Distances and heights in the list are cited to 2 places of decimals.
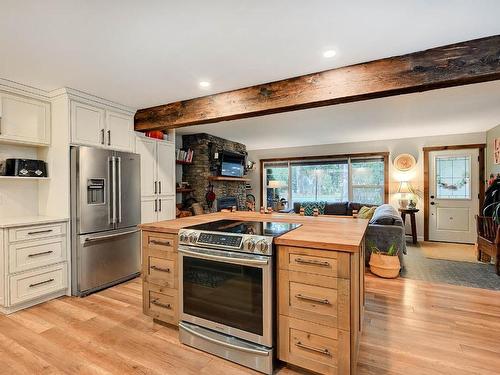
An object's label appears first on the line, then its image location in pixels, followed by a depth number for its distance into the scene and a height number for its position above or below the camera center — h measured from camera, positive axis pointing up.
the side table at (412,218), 5.50 -0.71
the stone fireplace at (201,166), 5.57 +0.41
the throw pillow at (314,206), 6.55 -0.55
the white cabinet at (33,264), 2.54 -0.80
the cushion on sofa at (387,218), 3.79 -0.49
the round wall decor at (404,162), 5.94 +0.51
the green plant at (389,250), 3.52 -0.90
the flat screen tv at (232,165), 6.06 +0.50
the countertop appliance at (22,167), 2.83 +0.21
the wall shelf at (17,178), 2.71 +0.09
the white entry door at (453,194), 5.49 -0.21
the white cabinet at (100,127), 3.04 +0.73
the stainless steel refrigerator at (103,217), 2.98 -0.38
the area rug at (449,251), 4.41 -1.23
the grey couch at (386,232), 3.68 -0.67
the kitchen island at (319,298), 1.56 -0.70
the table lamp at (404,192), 5.87 -0.17
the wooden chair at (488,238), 3.58 -0.79
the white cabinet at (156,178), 3.77 +0.11
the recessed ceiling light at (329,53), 2.11 +1.07
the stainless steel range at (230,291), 1.73 -0.76
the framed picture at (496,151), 4.73 +0.61
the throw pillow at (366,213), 4.75 -0.52
